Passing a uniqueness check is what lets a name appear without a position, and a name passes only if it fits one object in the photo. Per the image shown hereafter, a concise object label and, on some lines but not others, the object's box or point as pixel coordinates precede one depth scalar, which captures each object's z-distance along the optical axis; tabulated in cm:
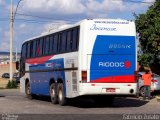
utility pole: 4347
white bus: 1894
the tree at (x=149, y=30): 2827
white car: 2734
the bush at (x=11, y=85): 4475
